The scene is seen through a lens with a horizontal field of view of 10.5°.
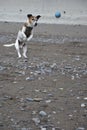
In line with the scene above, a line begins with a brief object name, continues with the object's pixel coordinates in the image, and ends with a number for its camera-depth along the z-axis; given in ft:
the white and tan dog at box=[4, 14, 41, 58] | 42.95
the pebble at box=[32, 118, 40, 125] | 20.76
